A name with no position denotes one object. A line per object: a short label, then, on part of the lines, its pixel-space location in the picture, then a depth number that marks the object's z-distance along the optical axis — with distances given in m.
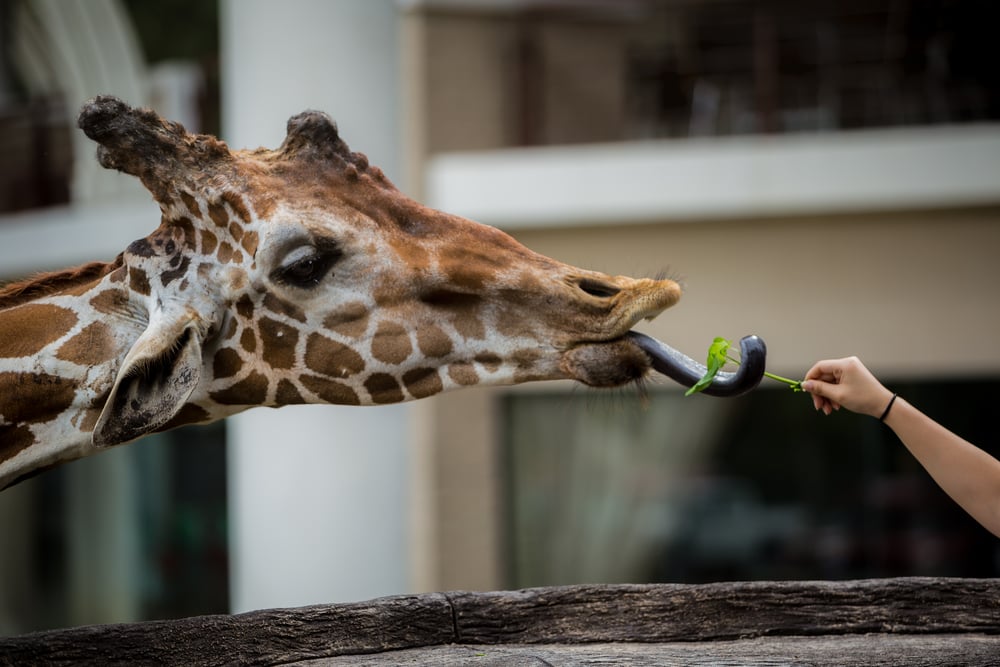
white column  18.34
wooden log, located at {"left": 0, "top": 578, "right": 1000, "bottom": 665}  5.95
